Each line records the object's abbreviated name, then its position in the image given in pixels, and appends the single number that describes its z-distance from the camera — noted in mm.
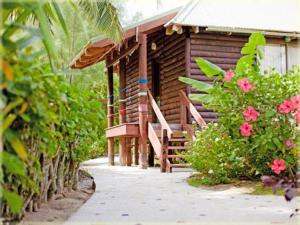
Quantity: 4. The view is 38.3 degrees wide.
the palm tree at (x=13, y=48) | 1643
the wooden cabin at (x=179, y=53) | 10336
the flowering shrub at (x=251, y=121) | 5844
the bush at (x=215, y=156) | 6473
